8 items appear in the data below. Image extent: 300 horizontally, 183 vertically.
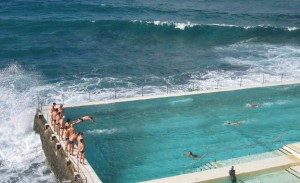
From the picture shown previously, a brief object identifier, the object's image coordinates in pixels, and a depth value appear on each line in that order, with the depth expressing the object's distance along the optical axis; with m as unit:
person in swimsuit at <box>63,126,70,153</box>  15.80
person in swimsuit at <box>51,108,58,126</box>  17.62
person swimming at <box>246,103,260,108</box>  21.11
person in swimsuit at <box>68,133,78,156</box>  15.45
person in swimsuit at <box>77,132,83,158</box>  14.88
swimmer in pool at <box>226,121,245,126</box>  19.05
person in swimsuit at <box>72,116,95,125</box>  18.52
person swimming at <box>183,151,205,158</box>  16.06
